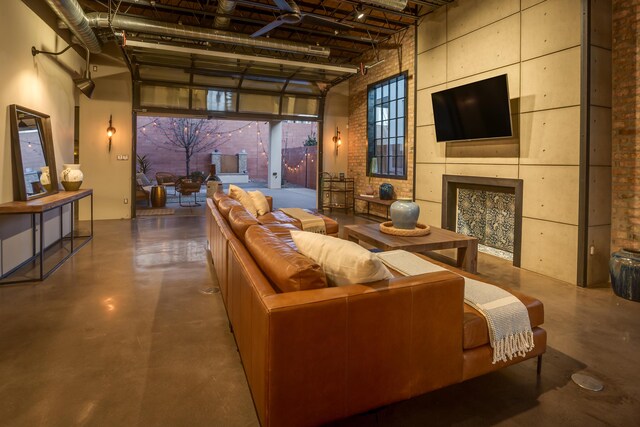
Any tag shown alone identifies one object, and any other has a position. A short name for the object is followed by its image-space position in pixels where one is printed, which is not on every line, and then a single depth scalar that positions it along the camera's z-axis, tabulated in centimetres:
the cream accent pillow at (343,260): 174
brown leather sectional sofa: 154
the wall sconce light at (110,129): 775
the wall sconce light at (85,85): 640
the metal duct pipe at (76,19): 452
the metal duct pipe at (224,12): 538
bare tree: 1723
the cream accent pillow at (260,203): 544
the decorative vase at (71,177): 538
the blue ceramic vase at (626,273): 350
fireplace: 477
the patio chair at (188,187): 1011
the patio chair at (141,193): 980
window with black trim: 748
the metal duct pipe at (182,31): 559
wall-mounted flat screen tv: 468
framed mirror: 423
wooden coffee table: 375
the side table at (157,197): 977
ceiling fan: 404
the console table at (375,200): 725
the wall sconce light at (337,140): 962
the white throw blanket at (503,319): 203
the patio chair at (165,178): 1162
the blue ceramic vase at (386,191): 751
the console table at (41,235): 383
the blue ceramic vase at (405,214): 412
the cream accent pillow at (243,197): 519
